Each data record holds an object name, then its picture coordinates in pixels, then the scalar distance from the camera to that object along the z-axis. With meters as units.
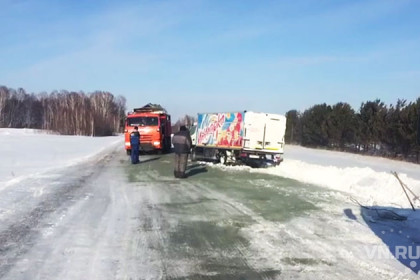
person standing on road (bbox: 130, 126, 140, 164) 21.90
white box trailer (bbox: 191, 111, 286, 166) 20.66
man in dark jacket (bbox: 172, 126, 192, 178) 15.85
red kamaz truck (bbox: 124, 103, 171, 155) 27.95
